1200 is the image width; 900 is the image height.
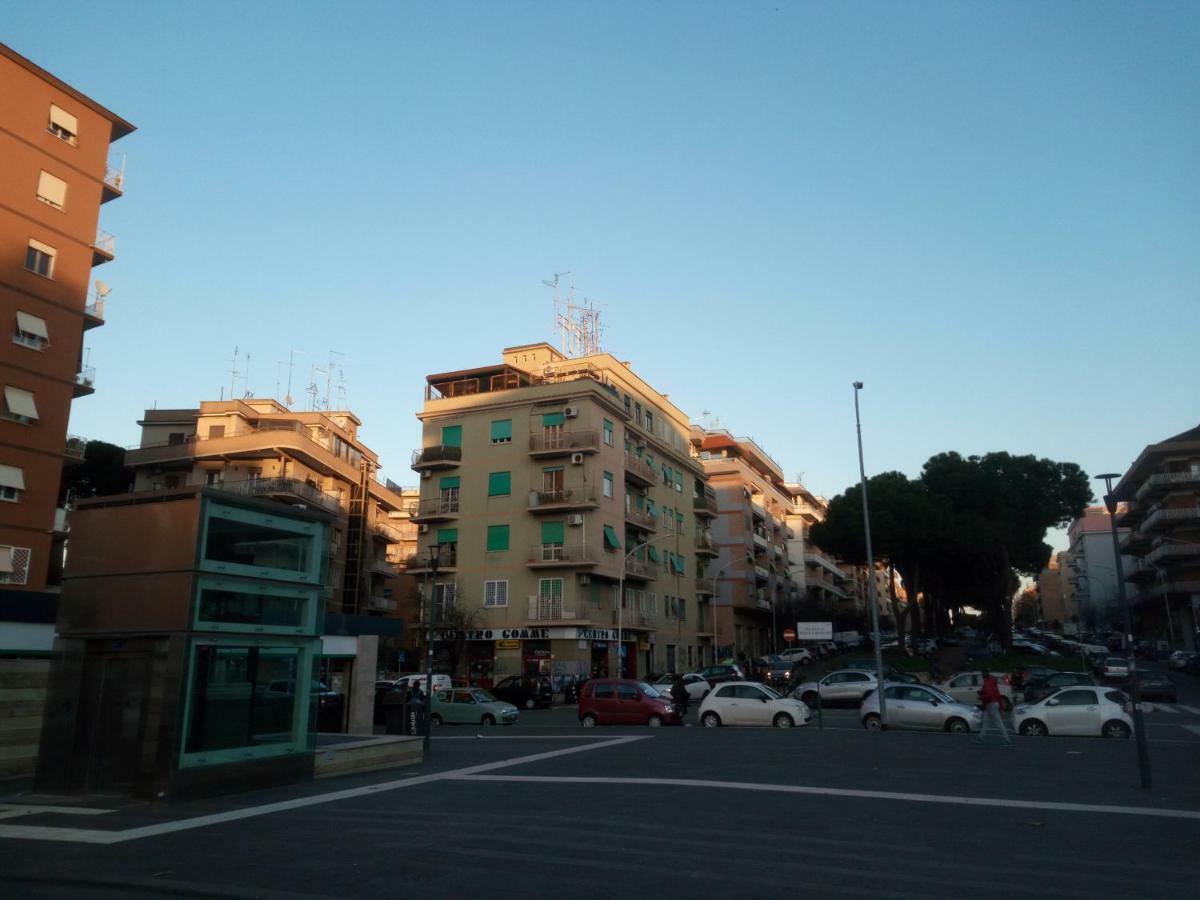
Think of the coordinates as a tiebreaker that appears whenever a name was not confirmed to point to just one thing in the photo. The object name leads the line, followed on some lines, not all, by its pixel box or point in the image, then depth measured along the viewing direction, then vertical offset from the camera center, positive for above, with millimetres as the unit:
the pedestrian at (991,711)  19234 -1240
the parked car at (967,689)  29484 -1185
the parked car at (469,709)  29547 -1843
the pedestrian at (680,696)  29283 -1393
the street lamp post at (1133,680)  12844 -411
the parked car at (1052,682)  31031 -1047
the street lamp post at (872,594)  24566 +2143
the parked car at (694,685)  39812 -1381
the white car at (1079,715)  22578 -1579
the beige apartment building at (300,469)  50125 +10996
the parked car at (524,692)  38844 -1675
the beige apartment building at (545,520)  46469 +7389
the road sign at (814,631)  33375 +866
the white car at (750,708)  25938 -1590
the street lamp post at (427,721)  19256 -1481
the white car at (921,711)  23906 -1570
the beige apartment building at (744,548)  70250 +8829
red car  27828 -1607
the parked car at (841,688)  32281 -1267
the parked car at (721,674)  42906 -985
